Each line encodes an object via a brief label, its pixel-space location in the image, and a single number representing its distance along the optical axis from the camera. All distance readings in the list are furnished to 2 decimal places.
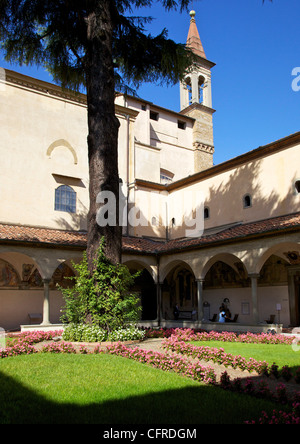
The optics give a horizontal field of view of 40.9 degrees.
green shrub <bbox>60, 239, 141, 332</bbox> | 10.77
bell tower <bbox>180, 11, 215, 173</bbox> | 29.81
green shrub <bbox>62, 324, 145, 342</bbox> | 10.38
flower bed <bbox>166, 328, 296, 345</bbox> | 12.23
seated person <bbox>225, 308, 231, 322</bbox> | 18.84
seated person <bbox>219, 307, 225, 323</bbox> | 17.62
